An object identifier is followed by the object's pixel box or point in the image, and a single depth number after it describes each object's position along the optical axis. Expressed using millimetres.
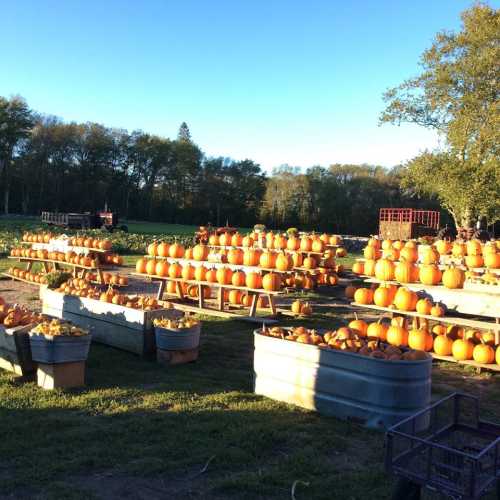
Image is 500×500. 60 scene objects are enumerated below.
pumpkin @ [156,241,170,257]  11891
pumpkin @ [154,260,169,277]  11164
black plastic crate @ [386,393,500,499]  2652
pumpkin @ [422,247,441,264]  9157
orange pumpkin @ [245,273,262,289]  10023
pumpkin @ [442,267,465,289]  8133
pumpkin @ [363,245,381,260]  11555
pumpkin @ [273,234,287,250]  13133
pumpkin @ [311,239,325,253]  13008
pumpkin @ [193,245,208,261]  11344
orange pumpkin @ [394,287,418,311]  7988
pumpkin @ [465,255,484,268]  9594
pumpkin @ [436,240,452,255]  11013
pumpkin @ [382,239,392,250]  11867
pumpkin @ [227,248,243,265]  10820
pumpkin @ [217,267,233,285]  10242
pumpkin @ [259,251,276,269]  10453
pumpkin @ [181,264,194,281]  10852
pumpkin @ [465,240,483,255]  9852
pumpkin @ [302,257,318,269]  12727
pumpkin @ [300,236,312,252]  13125
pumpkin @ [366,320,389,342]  7105
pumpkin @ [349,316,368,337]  7277
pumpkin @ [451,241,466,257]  10203
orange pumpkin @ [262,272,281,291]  9883
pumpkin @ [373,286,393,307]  8250
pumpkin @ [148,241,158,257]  12065
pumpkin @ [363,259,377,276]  9922
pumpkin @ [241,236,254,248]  13125
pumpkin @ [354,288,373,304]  8680
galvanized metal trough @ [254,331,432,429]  4828
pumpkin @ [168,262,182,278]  10969
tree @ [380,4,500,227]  27547
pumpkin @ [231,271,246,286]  10219
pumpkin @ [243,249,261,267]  10688
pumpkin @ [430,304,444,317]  7652
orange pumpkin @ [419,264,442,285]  8398
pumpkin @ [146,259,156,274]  11334
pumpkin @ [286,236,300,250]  13093
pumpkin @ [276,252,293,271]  10281
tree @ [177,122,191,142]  102562
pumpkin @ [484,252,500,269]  9211
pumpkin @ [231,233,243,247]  13310
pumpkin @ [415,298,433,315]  7767
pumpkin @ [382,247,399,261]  10766
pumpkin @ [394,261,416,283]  8570
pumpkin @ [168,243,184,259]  11727
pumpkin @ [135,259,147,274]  11530
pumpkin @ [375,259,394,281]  8828
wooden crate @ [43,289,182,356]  7348
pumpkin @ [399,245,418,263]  9997
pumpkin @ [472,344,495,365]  6961
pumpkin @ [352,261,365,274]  11552
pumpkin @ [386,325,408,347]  6906
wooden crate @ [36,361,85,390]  5773
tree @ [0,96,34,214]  58091
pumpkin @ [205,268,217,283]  10438
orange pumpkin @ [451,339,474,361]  7121
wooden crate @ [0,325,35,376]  6156
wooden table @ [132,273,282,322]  9955
